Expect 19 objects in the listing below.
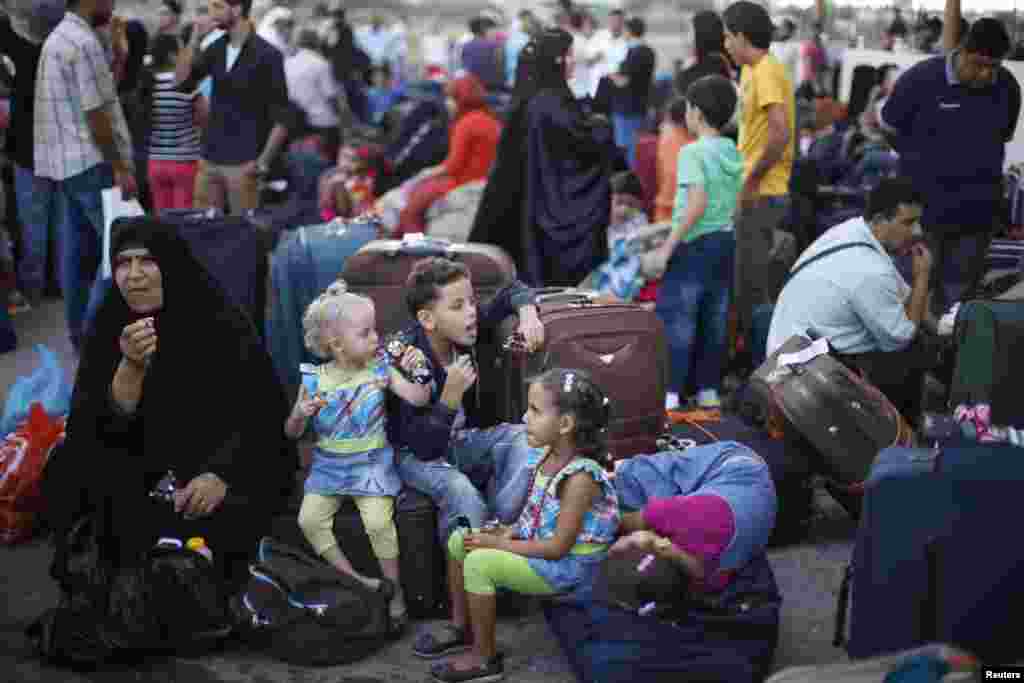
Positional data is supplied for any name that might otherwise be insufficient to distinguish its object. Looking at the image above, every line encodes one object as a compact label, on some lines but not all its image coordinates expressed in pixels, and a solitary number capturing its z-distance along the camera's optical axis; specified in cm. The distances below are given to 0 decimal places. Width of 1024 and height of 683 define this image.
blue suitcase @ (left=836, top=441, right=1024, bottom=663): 330
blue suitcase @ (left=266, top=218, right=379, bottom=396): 555
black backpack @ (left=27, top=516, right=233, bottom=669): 395
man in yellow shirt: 641
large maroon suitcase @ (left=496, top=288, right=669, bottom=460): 466
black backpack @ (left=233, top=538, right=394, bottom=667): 399
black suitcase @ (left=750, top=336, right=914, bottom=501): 462
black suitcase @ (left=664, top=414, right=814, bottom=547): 474
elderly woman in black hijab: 423
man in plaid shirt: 634
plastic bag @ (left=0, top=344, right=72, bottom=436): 536
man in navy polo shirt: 598
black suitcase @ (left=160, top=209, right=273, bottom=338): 556
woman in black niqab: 657
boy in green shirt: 583
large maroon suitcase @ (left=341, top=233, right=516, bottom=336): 508
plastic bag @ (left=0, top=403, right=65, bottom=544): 493
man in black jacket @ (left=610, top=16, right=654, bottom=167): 1232
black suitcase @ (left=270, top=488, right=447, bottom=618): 424
